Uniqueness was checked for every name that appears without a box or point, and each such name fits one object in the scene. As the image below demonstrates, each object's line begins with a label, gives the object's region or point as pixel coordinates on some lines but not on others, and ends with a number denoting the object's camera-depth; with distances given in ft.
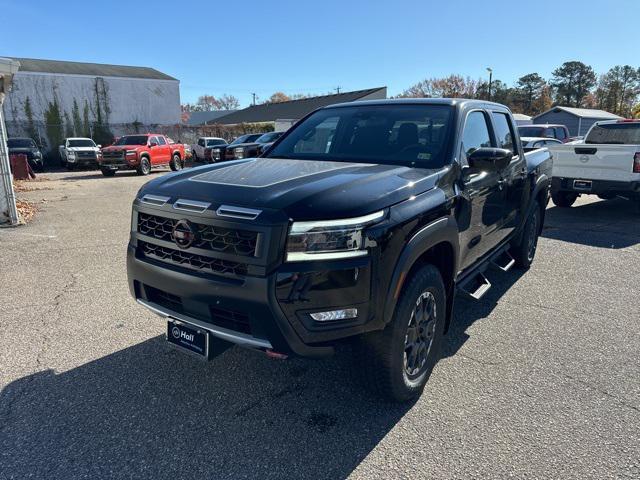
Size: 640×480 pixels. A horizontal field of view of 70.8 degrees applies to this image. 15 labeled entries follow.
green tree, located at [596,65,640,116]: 212.64
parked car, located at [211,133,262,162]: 66.95
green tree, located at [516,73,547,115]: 241.35
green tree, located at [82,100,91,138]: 103.51
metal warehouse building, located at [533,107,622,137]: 125.29
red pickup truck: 63.41
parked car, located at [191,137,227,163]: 83.15
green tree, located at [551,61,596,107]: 231.91
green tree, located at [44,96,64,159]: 94.04
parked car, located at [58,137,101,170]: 76.69
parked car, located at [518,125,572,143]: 51.70
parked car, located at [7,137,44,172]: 72.27
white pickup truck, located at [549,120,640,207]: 27.86
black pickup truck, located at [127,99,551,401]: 7.52
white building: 97.19
